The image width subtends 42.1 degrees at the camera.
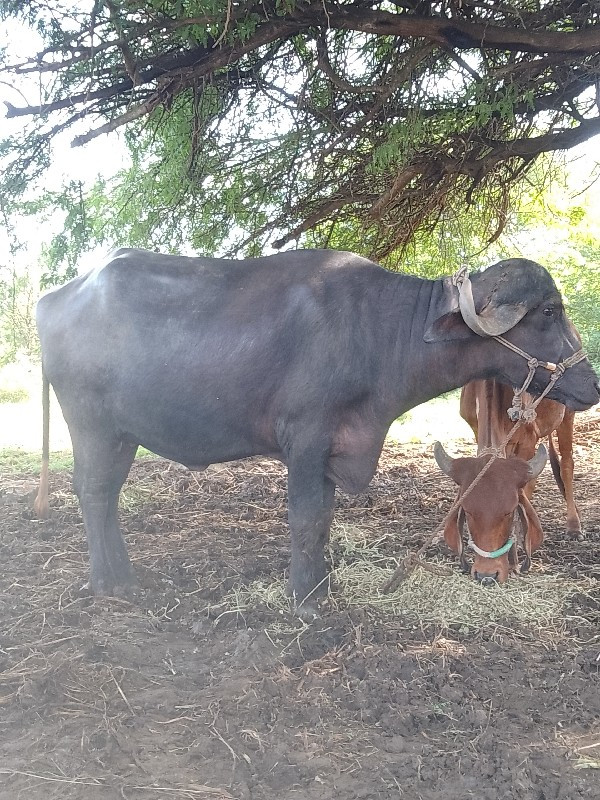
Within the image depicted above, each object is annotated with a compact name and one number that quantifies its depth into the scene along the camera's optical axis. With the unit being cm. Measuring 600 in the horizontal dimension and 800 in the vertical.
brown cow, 579
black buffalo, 471
